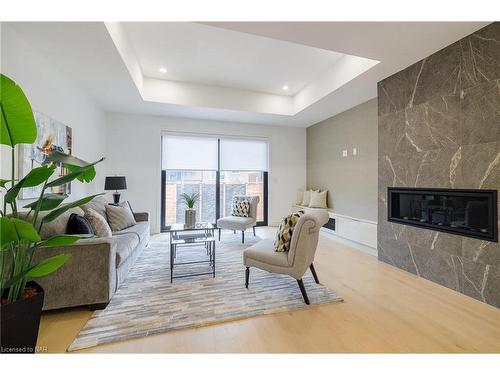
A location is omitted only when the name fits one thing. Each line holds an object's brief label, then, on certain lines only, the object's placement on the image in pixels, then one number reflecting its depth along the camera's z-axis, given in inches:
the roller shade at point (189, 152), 200.5
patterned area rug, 70.7
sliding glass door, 203.2
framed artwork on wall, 91.3
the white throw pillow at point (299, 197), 232.8
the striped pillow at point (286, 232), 90.9
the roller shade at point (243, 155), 215.2
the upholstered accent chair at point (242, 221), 166.7
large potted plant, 45.3
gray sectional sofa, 75.6
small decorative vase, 131.5
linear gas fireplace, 86.7
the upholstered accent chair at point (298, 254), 84.5
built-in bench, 144.3
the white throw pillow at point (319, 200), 201.0
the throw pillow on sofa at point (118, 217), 131.1
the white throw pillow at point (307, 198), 218.4
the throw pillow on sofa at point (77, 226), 86.9
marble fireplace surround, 84.7
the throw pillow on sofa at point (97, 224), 99.2
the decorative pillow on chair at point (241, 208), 181.5
